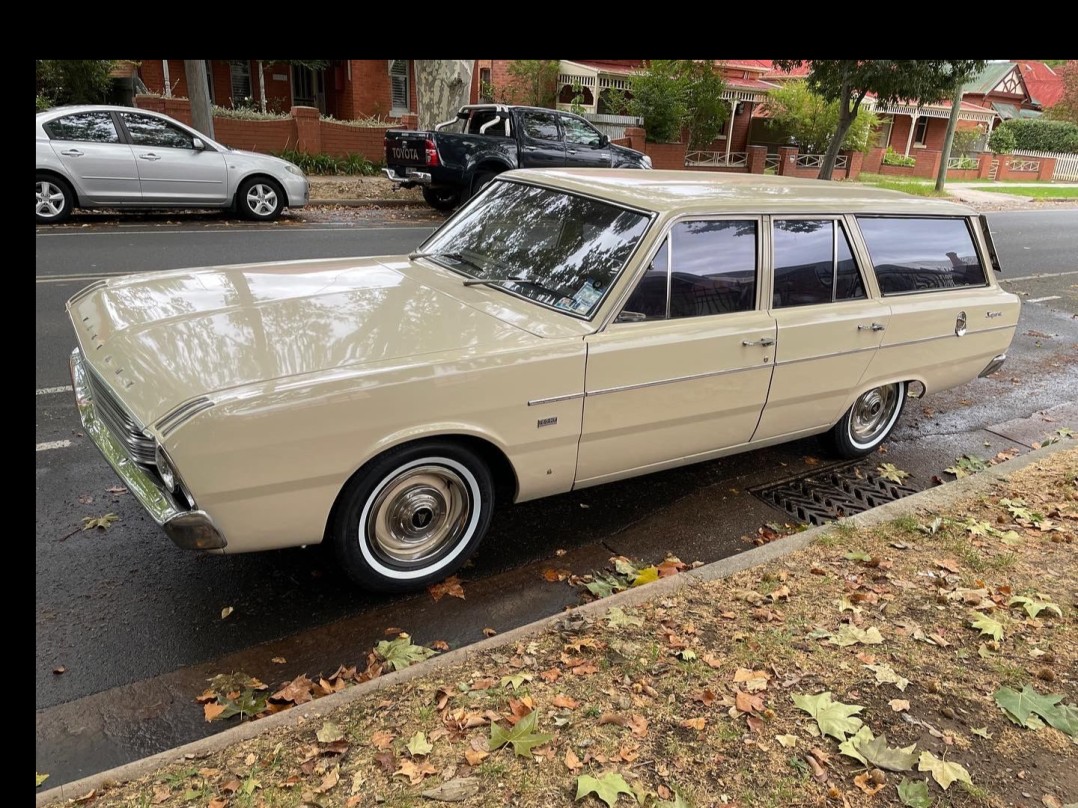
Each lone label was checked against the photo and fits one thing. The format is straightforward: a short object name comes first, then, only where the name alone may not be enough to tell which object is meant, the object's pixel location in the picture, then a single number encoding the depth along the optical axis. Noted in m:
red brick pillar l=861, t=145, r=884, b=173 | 33.34
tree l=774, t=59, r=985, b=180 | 18.02
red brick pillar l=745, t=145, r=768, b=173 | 28.35
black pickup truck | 14.09
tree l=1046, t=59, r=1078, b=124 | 46.84
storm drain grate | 4.79
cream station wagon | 3.05
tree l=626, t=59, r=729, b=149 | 24.34
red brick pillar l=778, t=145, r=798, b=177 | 28.88
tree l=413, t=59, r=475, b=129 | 17.47
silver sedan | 11.19
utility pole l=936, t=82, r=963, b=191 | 26.77
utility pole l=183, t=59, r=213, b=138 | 15.08
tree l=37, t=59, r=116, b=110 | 18.26
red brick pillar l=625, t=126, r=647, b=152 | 23.69
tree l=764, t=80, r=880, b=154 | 30.03
